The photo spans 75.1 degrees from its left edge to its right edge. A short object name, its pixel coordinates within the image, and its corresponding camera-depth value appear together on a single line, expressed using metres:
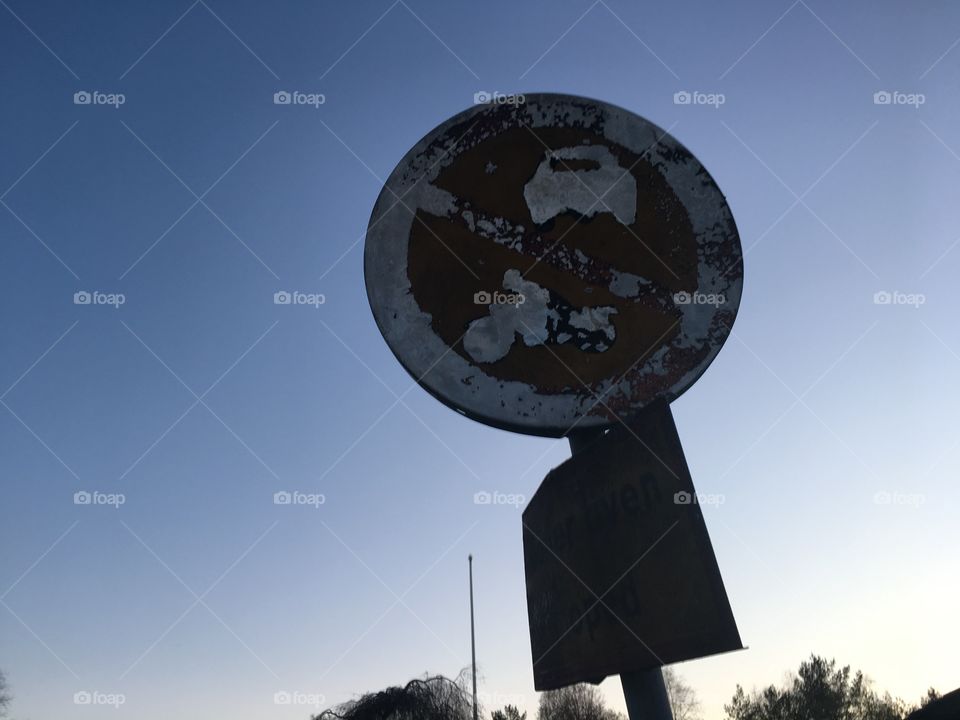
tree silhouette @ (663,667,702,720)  42.46
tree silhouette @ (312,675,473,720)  9.59
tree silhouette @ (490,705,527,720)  28.17
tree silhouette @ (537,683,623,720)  39.50
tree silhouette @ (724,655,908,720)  36.72
